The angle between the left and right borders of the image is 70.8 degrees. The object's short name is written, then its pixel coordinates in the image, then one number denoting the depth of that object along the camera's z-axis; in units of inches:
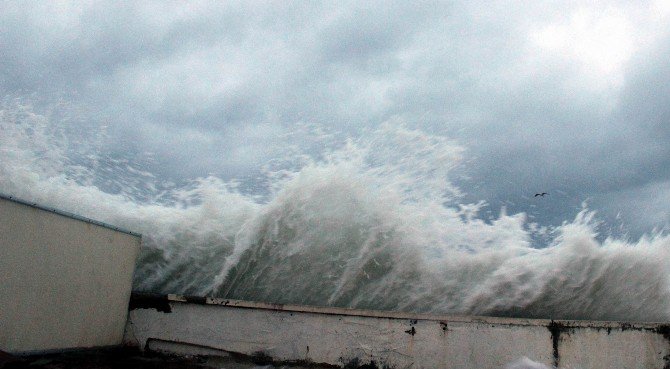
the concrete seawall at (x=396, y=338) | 127.5
